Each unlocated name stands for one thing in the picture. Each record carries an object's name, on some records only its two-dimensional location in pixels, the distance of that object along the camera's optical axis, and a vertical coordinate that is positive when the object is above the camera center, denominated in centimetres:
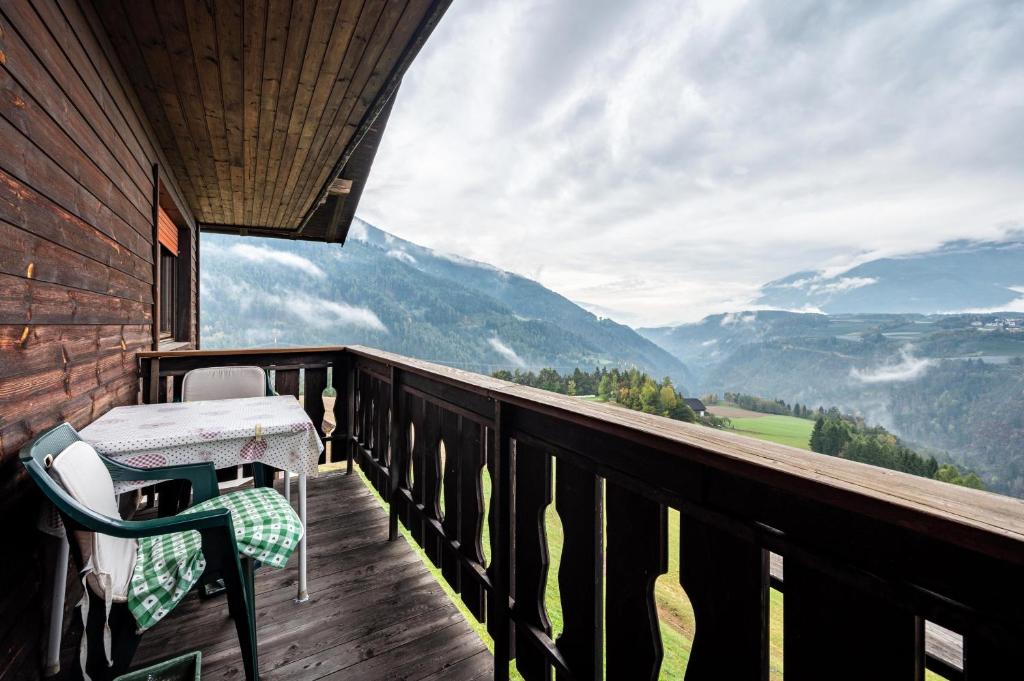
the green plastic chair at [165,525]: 113 -52
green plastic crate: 132 -101
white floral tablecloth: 167 -41
